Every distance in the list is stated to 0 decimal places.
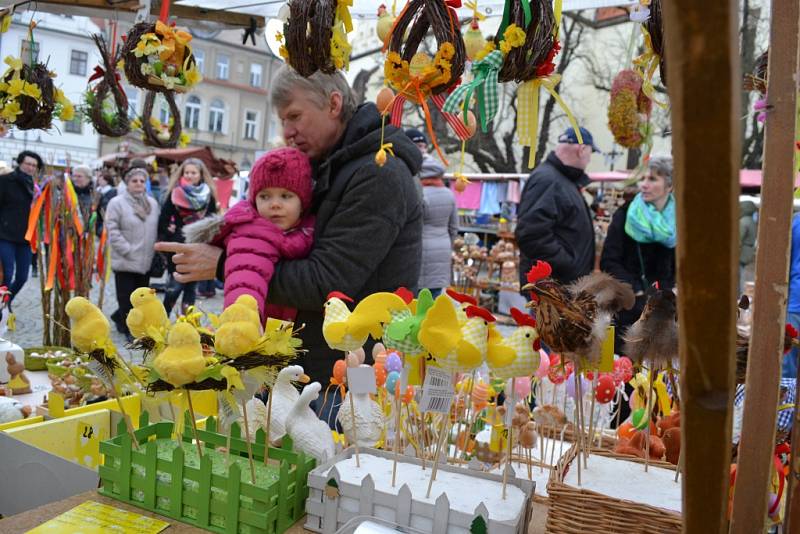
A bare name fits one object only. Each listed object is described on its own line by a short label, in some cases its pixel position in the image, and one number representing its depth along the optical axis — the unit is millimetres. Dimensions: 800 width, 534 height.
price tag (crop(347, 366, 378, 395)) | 1070
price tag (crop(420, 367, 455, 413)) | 957
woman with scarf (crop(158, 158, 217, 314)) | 4781
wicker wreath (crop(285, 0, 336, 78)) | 1315
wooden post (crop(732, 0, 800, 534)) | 508
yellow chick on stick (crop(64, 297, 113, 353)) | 988
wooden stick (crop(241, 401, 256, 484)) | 971
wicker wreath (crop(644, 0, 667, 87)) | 1046
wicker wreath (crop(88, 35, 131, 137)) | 2355
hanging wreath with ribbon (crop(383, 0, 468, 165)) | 1158
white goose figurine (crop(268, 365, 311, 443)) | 1209
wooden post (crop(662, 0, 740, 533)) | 299
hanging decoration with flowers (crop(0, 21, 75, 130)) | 2328
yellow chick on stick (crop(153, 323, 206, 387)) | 899
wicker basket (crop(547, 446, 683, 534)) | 872
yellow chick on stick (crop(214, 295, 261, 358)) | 922
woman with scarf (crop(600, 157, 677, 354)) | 2797
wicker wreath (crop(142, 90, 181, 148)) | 2291
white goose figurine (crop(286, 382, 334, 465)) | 1122
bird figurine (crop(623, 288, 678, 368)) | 1015
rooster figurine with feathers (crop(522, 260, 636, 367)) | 894
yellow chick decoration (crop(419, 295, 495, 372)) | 917
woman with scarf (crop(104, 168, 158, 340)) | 4551
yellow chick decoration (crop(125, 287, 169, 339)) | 1016
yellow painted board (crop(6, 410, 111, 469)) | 1315
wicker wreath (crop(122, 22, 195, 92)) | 1853
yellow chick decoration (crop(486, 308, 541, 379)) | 943
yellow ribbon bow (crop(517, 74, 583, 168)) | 1156
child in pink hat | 1564
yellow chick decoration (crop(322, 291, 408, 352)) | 1037
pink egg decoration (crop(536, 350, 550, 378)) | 1347
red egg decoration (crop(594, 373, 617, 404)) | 1460
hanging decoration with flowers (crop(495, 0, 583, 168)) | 1106
